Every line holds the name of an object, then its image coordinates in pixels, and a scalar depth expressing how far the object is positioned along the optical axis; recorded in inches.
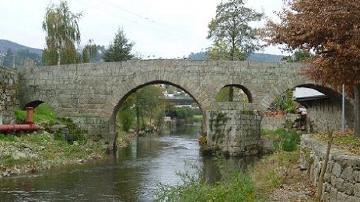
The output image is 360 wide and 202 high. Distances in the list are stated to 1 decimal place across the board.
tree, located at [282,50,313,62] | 1804.0
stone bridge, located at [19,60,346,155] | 1124.5
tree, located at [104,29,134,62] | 1860.2
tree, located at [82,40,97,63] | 1633.9
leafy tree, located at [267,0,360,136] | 439.2
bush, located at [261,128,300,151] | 756.0
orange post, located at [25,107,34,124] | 926.9
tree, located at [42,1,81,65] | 1544.0
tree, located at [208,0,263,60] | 1509.6
